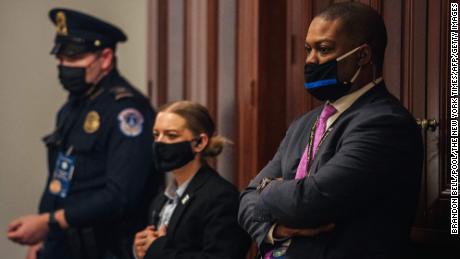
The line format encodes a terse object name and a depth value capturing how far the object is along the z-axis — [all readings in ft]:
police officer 23.63
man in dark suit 13.44
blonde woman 18.17
